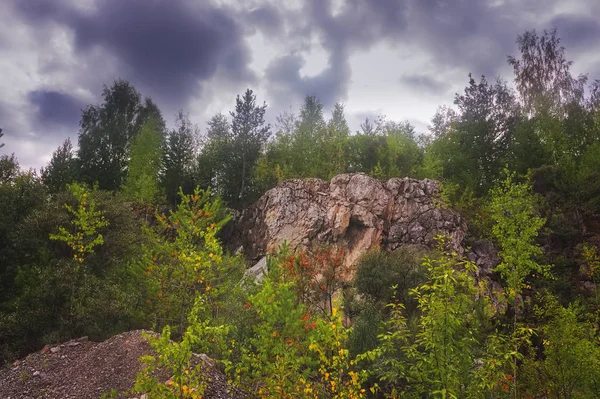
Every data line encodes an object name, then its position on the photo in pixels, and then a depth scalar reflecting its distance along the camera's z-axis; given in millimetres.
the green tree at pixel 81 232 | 13875
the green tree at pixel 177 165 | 34938
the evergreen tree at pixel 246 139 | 34781
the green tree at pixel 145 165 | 31902
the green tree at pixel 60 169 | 29359
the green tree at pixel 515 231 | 10664
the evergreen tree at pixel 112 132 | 36906
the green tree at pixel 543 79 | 36625
